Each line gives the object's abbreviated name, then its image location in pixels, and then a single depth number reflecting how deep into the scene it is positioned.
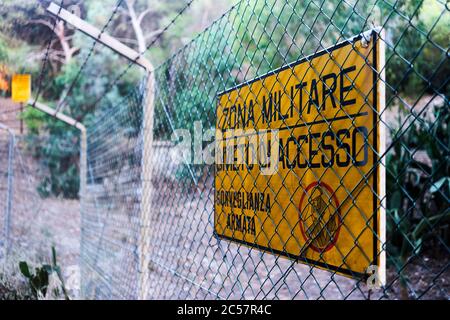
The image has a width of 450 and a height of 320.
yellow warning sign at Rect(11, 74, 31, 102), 3.29
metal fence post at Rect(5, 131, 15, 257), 4.56
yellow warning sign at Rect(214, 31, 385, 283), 0.94
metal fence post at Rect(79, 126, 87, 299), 4.34
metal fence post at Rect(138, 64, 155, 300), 2.36
